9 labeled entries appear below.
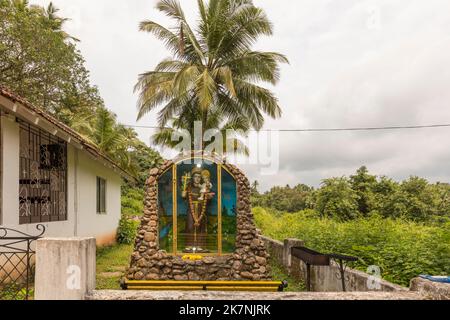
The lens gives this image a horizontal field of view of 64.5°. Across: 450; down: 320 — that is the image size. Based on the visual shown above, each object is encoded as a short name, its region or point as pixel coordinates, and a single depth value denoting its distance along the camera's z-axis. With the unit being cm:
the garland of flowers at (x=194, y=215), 880
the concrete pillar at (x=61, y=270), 385
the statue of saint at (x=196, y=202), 881
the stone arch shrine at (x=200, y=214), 830
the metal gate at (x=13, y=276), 601
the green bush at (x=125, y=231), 1614
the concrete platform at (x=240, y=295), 390
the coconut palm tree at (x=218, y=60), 1363
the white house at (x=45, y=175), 691
